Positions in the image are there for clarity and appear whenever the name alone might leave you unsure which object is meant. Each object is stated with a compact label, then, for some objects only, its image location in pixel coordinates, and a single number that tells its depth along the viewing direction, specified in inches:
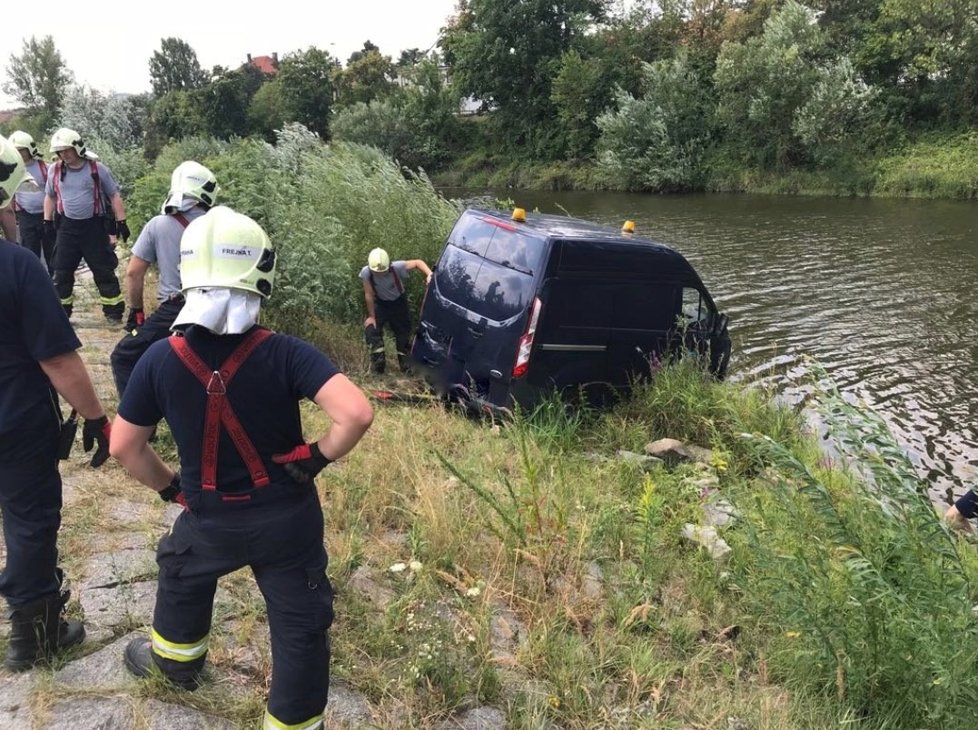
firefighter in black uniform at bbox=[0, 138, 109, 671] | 98.3
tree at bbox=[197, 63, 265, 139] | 2102.6
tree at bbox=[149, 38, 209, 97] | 2755.9
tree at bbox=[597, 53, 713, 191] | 1254.3
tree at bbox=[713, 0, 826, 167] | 1175.0
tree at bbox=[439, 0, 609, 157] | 1758.1
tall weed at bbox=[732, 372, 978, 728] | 110.3
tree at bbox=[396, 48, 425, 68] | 2534.4
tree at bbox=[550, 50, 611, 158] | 1566.2
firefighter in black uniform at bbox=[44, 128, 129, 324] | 254.2
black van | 234.2
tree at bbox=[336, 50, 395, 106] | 2135.8
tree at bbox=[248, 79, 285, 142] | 2174.0
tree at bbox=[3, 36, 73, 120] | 2411.4
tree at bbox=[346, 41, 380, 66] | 2312.6
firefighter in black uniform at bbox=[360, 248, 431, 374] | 301.9
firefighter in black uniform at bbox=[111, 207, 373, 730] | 85.2
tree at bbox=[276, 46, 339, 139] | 2135.8
